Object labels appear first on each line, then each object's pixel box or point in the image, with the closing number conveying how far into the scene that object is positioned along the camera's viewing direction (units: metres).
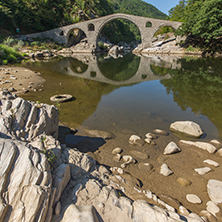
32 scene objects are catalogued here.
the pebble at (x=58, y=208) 2.06
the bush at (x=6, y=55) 17.81
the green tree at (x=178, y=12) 46.59
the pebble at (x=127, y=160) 3.55
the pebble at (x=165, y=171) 3.29
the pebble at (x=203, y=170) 3.32
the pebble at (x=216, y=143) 4.26
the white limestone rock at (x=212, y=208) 2.48
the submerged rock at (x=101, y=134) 4.71
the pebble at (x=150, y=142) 4.35
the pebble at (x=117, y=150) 4.04
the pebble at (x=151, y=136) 4.60
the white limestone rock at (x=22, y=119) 2.99
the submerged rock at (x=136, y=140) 4.38
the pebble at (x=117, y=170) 3.32
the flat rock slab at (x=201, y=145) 3.97
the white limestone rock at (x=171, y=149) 3.95
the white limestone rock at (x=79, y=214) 1.89
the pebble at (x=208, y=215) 2.37
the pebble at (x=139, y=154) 3.86
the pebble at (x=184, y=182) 3.05
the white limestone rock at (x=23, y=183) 1.79
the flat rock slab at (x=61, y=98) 7.15
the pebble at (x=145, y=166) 3.47
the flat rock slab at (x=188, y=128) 4.68
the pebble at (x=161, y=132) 4.82
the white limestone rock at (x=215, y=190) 2.68
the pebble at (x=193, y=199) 2.68
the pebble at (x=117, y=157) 3.76
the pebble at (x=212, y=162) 3.49
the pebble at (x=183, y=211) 2.45
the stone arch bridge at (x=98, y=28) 38.39
